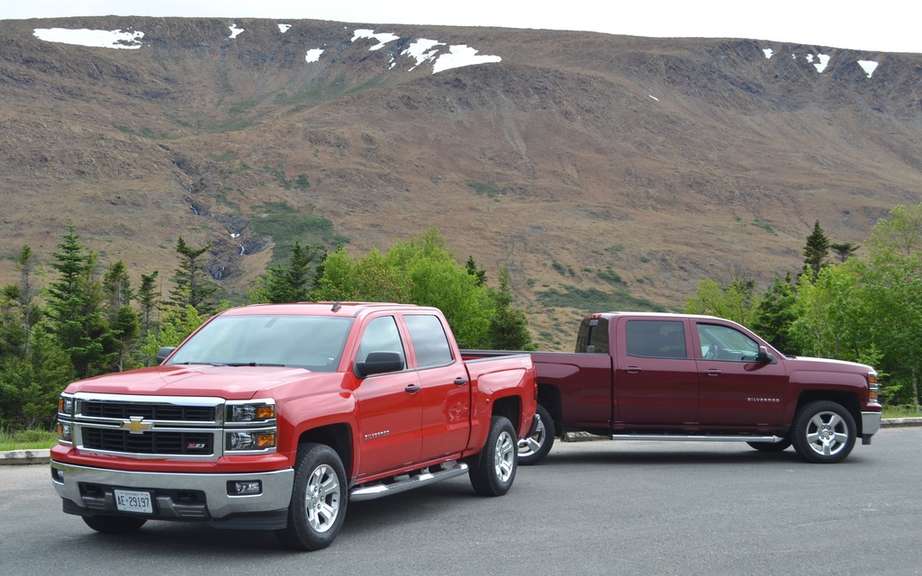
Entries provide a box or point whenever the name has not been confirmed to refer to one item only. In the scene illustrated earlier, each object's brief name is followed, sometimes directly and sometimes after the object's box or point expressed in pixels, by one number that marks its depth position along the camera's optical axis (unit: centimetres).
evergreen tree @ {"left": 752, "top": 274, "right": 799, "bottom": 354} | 7400
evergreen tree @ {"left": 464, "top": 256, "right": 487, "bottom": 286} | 11096
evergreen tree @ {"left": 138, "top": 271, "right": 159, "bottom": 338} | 9781
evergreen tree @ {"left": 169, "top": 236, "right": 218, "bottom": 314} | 9531
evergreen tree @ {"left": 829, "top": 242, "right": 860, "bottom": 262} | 9642
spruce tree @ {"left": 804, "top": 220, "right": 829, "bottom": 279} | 9281
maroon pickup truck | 1452
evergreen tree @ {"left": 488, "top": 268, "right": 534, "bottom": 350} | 8725
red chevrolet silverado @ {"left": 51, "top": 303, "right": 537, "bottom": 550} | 783
